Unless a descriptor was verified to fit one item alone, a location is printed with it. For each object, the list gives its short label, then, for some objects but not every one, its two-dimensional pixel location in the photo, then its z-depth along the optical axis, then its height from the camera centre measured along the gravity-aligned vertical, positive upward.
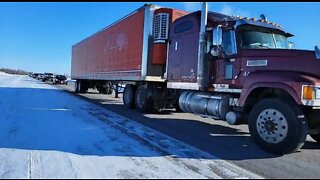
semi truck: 5.02 +0.43
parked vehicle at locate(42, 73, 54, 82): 39.29 +0.58
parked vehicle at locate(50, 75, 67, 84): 34.77 +0.26
